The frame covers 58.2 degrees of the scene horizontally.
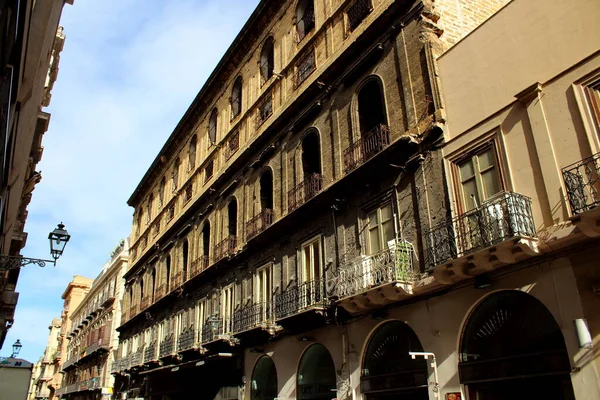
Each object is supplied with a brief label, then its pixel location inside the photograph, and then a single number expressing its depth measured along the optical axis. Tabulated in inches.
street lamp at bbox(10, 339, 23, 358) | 1010.3
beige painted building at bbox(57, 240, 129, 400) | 1454.2
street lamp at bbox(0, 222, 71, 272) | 461.7
